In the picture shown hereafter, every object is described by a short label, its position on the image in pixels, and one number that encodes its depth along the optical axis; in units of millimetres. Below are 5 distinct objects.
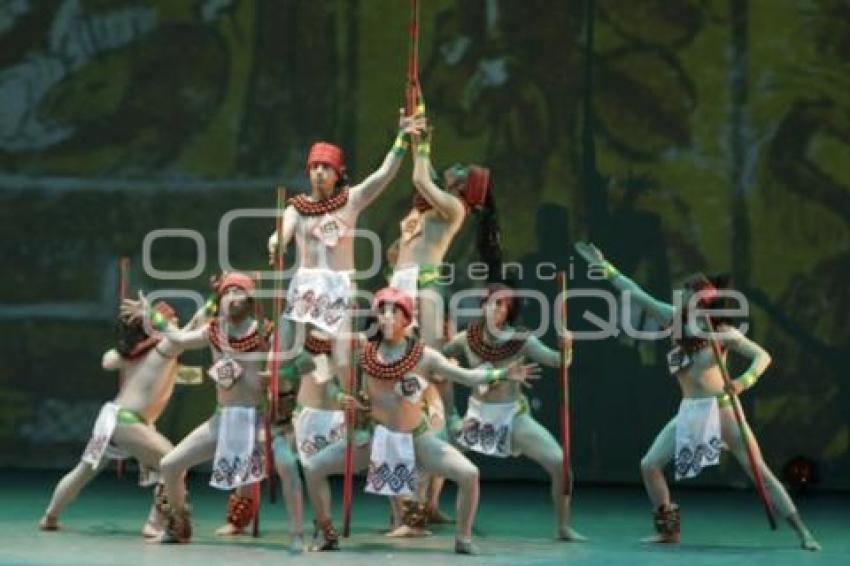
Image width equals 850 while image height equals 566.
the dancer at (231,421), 16046
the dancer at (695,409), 16361
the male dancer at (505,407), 16461
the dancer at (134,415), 16576
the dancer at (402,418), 15601
